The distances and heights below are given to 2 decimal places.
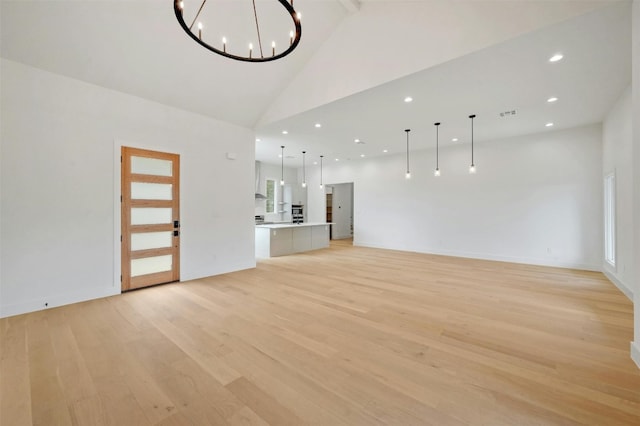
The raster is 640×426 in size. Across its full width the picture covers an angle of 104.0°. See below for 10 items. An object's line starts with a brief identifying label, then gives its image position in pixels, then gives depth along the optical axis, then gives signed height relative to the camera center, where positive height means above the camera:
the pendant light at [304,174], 11.20 +1.82
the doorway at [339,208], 11.35 +0.25
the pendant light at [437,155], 7.23 +1.77
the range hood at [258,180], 10.26 +1.38
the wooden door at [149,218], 4.11 -0.08
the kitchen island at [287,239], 7.17 -0.79
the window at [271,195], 11.00 +0.82
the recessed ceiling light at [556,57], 3.06 +1.94
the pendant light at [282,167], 9.43 +2.03
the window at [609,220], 4.77 -0.13
